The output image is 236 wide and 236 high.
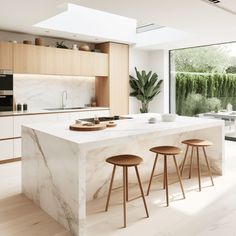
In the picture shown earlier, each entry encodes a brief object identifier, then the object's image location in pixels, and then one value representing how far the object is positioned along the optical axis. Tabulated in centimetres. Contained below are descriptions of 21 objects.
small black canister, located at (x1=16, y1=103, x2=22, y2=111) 547
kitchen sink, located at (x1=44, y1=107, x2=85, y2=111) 609
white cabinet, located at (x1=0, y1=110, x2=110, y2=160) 484
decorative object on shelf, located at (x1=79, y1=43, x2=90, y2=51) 618
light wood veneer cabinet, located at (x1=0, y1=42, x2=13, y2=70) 491
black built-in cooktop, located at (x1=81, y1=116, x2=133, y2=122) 402
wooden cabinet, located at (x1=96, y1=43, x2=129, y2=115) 661
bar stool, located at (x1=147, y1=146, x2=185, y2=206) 312
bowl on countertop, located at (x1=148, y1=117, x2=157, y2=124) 354
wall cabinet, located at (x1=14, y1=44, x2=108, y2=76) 520
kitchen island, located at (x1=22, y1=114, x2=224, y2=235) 242
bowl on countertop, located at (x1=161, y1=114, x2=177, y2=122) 371
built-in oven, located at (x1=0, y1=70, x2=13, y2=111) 500
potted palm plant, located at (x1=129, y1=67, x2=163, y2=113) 711
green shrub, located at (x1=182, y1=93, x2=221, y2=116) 691
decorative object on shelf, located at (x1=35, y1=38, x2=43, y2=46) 548
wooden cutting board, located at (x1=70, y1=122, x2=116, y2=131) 291
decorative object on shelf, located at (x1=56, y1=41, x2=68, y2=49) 584
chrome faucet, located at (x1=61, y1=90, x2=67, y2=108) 633
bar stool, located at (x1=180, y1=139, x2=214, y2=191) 365
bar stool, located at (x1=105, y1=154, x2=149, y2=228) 265
